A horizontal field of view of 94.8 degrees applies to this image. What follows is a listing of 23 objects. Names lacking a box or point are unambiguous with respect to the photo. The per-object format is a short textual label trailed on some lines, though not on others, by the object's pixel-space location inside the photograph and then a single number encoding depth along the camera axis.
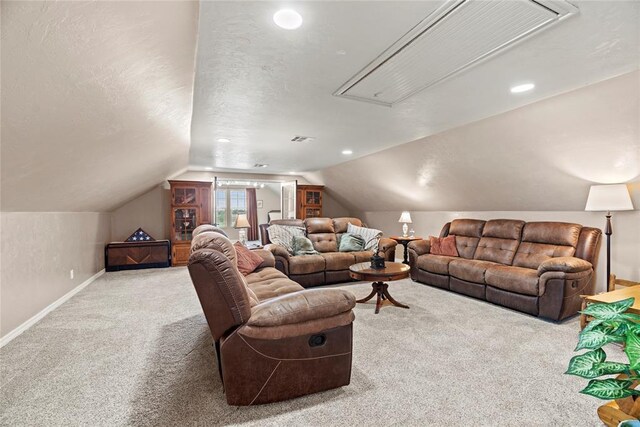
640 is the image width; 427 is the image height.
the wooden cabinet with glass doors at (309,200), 7.89
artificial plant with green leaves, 0.81
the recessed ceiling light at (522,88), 2.54
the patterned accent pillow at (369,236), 5.14
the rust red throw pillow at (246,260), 3.48
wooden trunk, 5.83
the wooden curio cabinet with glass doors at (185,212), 6.47
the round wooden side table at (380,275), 3.38
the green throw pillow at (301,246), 4.83
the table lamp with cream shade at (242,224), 6.48
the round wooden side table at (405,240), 5.86
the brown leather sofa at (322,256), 4.44
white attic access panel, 1.56
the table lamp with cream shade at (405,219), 6.19
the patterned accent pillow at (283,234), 4.93
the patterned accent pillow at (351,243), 5.12
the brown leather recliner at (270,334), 1.73
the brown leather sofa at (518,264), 3.19
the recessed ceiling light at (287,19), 1.57
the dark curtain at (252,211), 10.60
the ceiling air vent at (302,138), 4.27
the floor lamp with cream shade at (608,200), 3.13
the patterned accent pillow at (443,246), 4.77
